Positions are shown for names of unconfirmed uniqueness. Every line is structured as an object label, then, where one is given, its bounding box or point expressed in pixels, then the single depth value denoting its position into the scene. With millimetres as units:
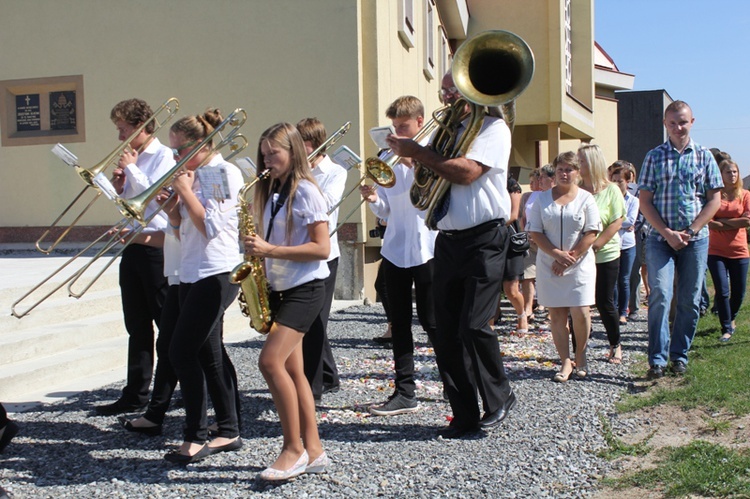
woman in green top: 6574
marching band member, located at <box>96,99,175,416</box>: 5082
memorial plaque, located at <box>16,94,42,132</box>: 11594
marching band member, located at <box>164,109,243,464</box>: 4168
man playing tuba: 4387
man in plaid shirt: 5867
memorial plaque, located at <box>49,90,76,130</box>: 11555
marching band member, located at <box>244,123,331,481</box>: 3887
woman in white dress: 6078
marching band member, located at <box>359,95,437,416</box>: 5180
